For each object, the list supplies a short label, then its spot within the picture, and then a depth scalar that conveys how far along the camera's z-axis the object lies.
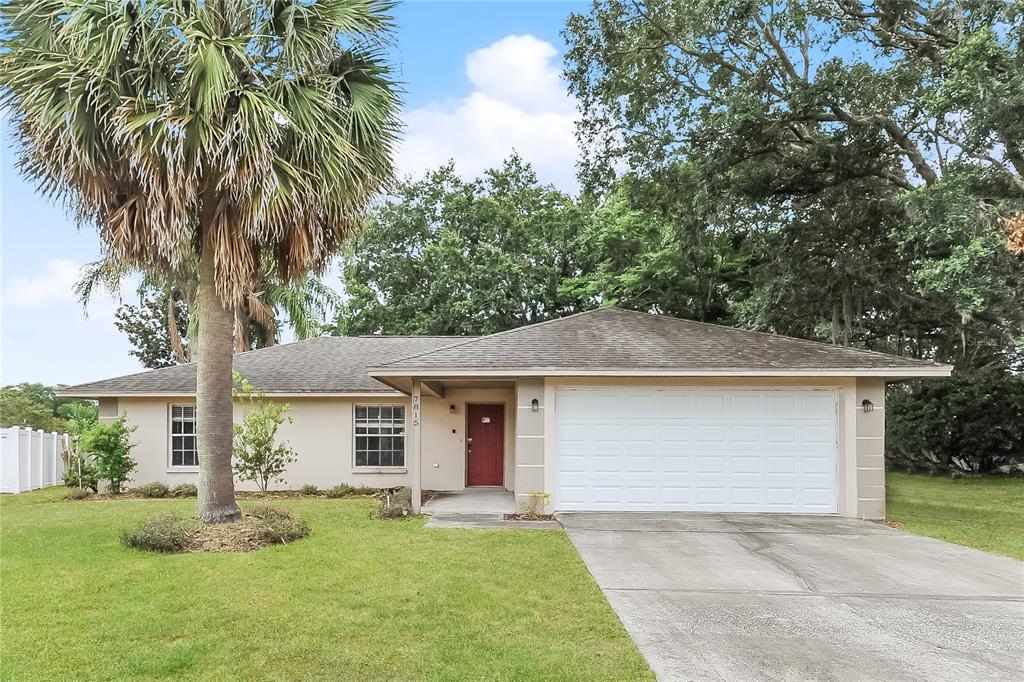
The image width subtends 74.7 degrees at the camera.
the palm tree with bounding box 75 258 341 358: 20.44
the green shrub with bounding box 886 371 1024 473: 18.94
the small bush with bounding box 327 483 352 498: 14.38
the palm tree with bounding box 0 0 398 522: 8.13
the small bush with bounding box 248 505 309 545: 8.55
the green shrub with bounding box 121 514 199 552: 8.02
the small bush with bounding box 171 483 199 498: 14.27
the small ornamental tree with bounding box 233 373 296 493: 13.80
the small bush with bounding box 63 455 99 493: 14.20
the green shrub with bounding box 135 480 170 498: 14.16
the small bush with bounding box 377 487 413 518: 10.89
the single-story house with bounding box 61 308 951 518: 11.11
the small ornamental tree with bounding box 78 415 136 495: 13.59
